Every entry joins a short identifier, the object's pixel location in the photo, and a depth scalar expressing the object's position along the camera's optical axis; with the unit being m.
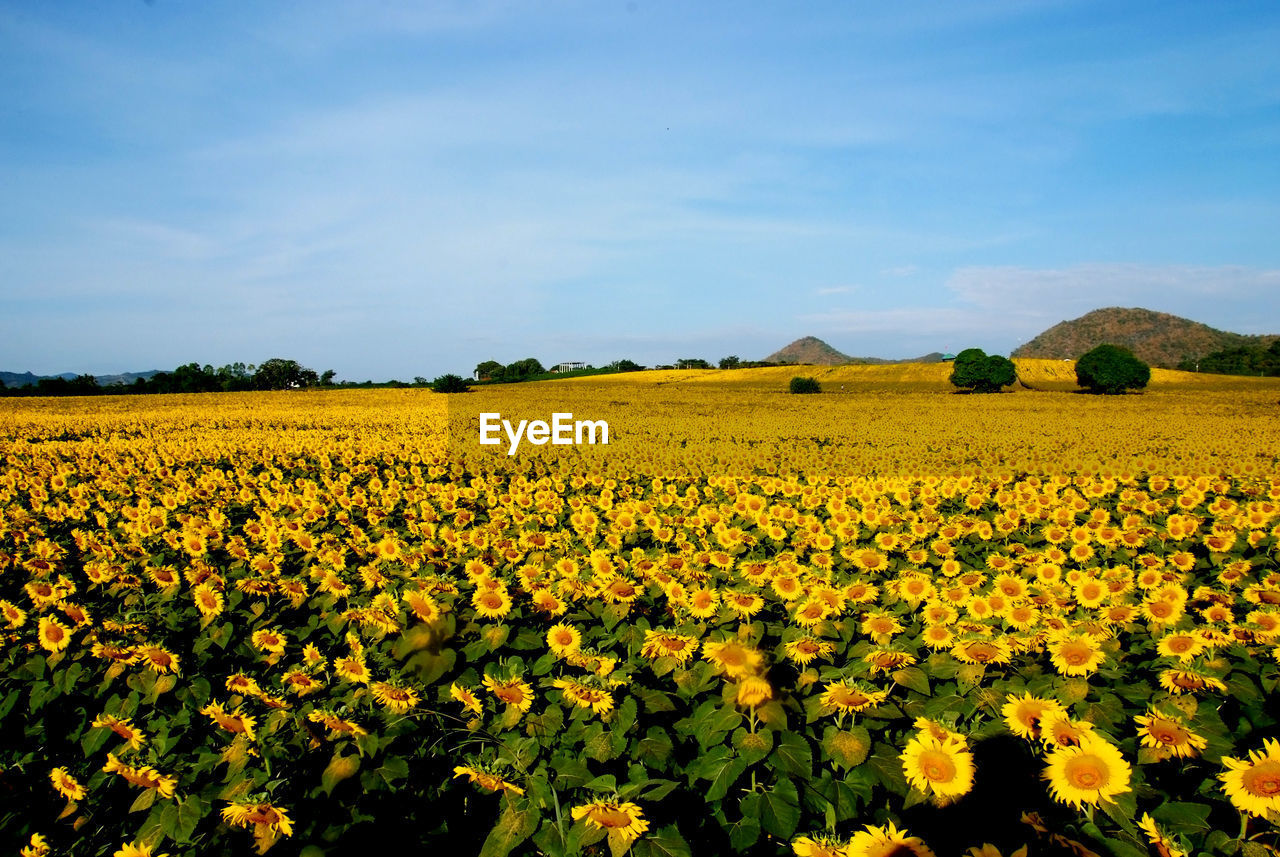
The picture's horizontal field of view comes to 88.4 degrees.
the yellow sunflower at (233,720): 3.11
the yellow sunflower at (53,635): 4.30
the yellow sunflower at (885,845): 2.04
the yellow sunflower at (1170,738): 2.68
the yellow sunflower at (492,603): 3.95
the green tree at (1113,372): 65.47
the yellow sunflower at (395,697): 3.13
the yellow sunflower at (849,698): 2.94
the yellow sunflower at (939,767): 2.46
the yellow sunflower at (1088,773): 2.33
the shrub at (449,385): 65.53
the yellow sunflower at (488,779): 2.68
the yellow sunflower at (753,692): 2.99
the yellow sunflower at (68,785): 3.00
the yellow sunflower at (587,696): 3.13
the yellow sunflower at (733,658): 3.20
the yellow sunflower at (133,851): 2.33
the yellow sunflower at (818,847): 2.15
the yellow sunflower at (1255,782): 2.21
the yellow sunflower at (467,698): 3.04
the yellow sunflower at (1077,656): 3.14
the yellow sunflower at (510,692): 3.10
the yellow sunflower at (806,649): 3.33
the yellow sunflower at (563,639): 3.58
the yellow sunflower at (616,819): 2.39
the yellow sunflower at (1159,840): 2.12
